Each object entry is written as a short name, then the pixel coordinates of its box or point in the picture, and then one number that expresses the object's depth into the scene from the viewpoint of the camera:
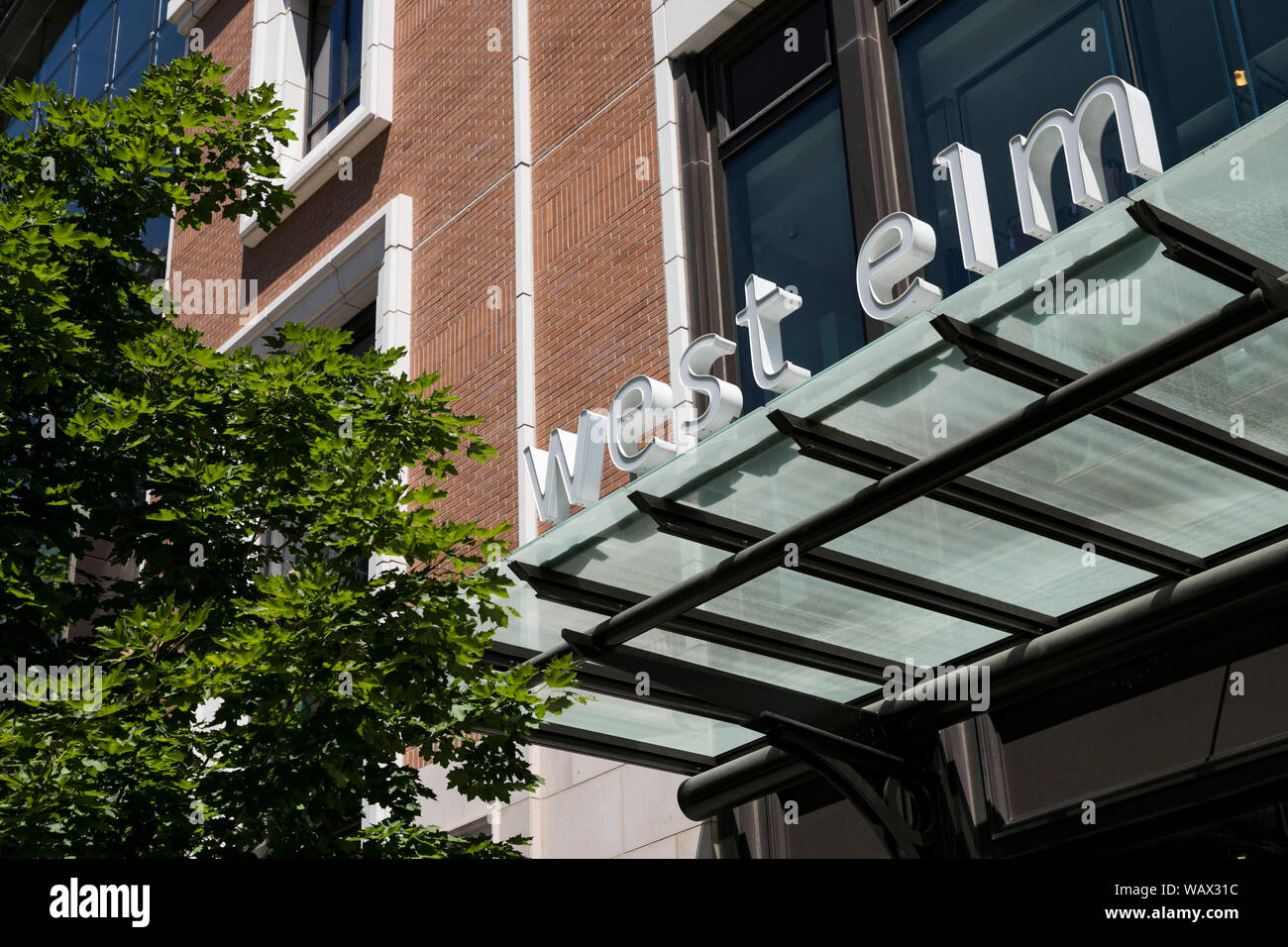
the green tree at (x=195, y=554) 6.79
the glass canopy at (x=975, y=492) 6.84
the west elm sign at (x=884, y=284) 8.12
